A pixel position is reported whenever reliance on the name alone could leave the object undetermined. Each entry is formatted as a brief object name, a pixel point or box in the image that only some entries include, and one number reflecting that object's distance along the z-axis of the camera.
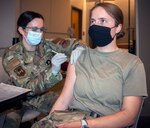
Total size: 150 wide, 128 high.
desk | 1.22
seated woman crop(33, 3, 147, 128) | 1.06
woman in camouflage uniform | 1.60
